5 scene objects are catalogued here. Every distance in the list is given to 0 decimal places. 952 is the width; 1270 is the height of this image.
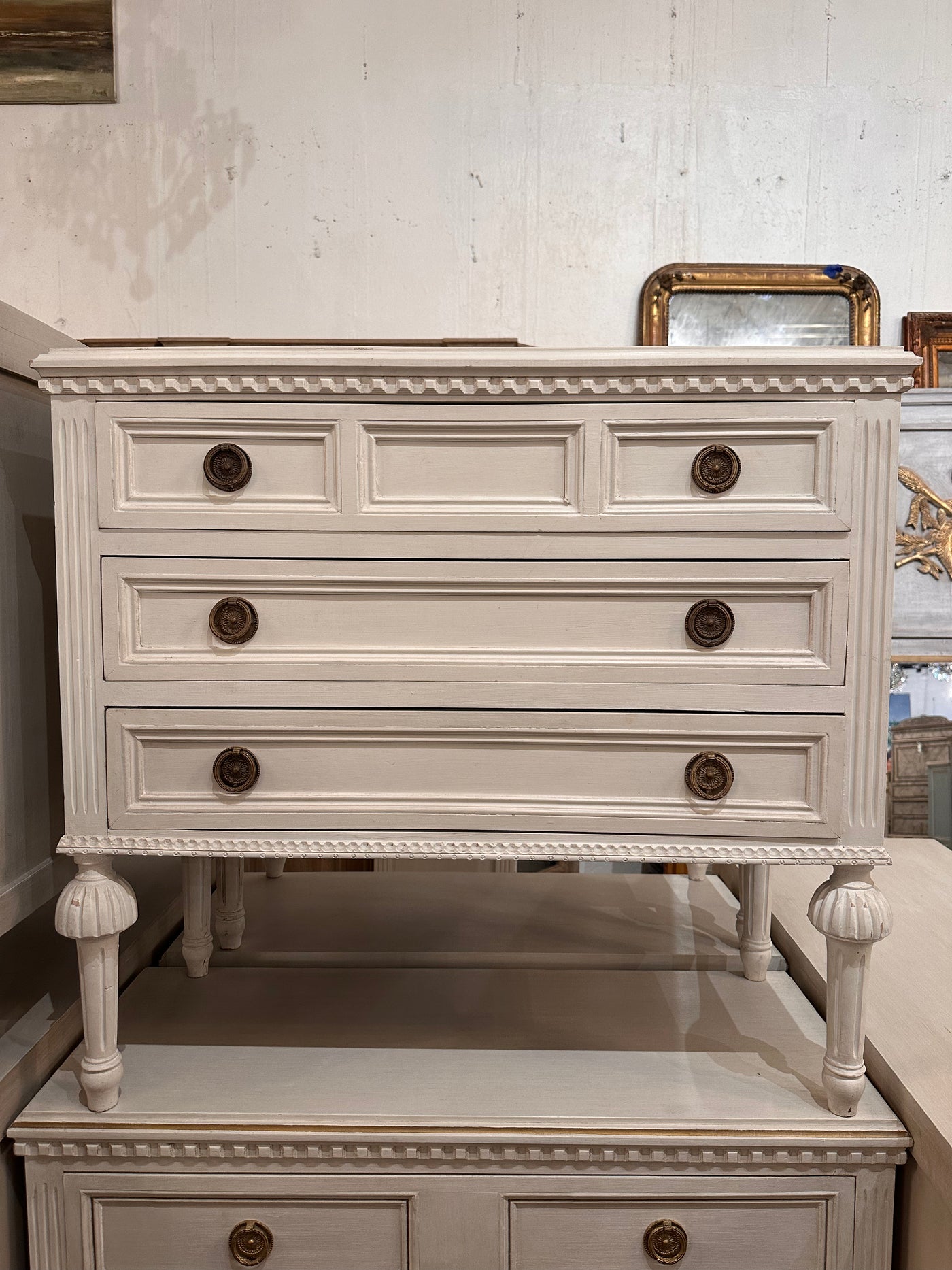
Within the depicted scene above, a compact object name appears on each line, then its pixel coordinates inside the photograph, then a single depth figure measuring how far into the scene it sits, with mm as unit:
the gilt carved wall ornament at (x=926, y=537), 1936
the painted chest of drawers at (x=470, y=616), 995
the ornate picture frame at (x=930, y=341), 1870
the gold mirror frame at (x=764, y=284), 1849
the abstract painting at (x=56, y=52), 1826
